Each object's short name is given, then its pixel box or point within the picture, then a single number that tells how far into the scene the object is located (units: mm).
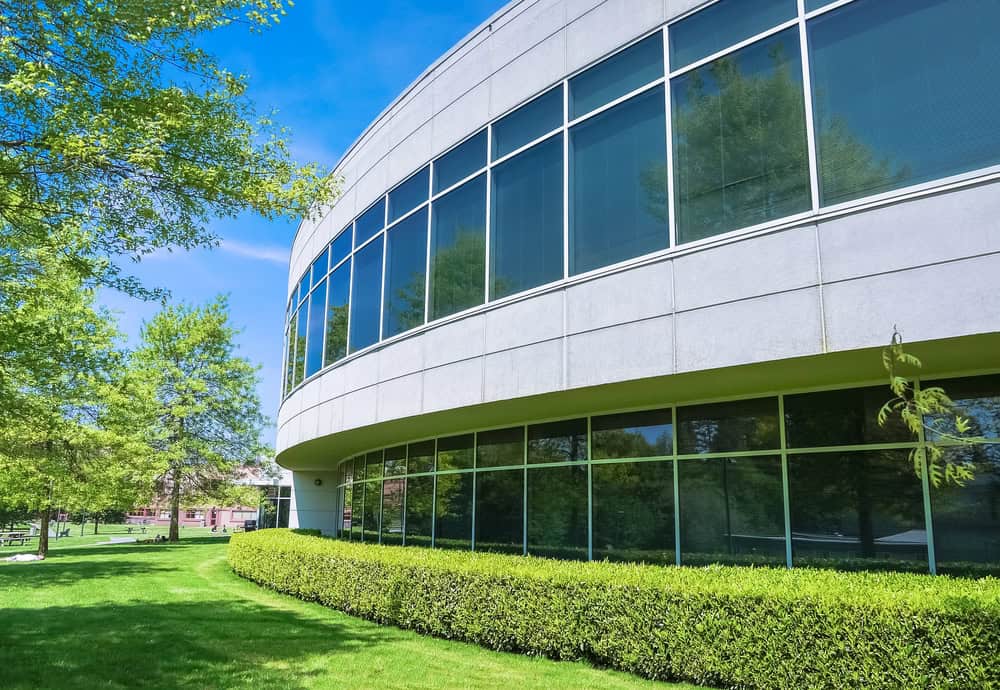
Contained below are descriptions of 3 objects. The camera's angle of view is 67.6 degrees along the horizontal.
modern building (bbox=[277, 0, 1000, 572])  7848
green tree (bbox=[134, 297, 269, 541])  38969
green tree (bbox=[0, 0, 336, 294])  8211
